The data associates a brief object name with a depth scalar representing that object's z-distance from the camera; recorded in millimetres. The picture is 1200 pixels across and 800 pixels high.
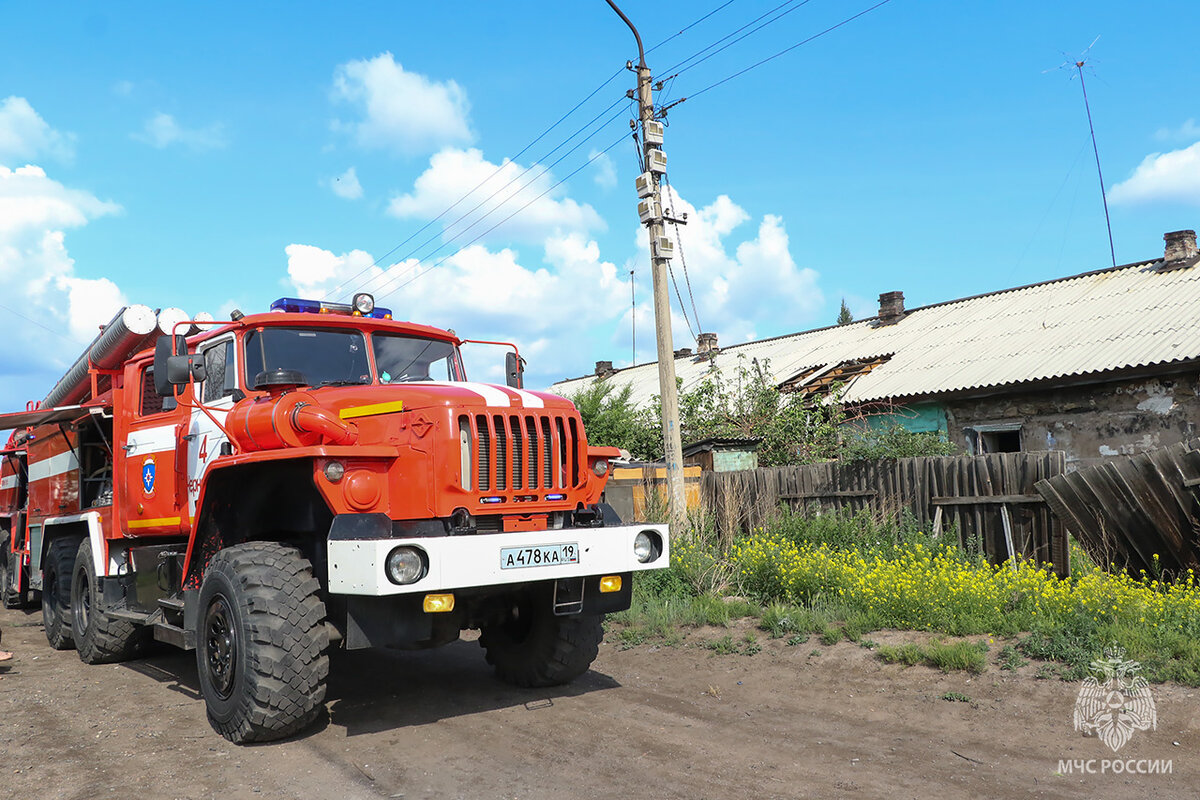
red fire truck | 4805
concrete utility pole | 10242
